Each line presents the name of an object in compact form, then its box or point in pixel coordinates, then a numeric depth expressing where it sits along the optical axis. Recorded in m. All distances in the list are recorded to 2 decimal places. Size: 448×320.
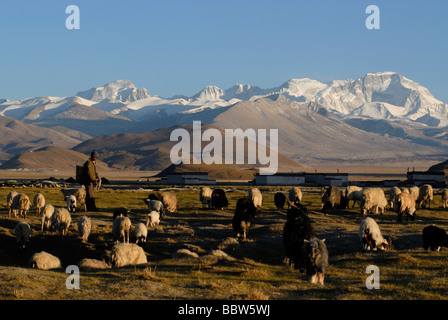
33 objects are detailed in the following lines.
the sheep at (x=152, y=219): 31.53
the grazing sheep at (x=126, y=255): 21.12
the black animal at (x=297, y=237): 19.55
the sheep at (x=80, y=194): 39.34
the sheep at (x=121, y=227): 26.02
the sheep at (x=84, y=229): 26.69
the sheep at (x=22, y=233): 25.52
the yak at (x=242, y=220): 28.23
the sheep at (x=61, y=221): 27.38
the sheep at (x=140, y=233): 26.55
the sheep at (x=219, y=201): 41.88
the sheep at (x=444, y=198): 46.03
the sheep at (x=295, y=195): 47.16
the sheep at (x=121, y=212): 31.00
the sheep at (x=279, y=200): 42.63
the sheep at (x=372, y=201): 36.00
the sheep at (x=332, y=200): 38.66
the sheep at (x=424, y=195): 44.38
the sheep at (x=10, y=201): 32.53
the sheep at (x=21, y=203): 32.09
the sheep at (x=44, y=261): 21.12
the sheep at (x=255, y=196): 40.97
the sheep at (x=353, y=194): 43.31
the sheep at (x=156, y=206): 35.56
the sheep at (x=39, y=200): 35.50
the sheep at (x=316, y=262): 16.92
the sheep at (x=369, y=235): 22.92
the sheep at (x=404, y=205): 33.84
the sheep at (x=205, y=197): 43.81
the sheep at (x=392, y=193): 40.09
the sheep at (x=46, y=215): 28.97
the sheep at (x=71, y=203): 36.36
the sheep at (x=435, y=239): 23.44
